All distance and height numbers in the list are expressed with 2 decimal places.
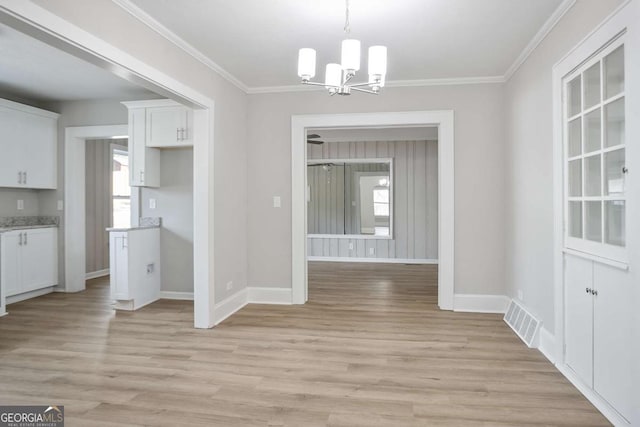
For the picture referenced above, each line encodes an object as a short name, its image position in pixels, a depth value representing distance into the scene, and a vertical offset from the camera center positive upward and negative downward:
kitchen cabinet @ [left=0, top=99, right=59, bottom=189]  4.77 +0.84
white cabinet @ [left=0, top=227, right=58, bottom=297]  4.71 -0.63
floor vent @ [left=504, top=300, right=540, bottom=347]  3.25 -1.04
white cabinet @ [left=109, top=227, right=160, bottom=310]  4.43 -0.68
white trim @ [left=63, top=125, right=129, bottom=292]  5.36 +0.03
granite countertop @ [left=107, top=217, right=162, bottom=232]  4.99 -0.15
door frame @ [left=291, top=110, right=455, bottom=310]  4.37 +0.37
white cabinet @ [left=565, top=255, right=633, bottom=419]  2.02 -0.70
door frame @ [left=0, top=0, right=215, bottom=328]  2.02 +0.96
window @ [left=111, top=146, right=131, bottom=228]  6.98 +0.40
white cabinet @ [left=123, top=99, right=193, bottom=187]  4.58 +0.96
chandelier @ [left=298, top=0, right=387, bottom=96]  2.41 +0.93
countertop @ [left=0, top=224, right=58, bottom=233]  4.66 -0.21
